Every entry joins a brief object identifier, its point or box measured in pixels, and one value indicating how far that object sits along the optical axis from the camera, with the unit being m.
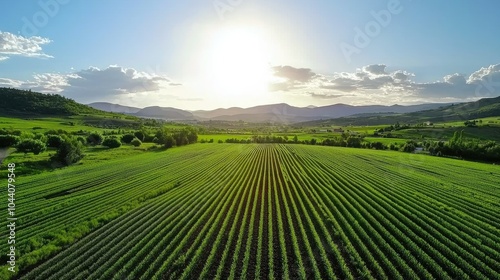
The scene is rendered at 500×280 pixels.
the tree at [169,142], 105.65
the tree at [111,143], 86.06
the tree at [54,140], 67.94
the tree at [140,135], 109.93
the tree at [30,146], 57.59
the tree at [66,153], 57.97
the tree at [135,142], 97.06
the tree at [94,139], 86.44
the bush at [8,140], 61.16
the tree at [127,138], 98.88
